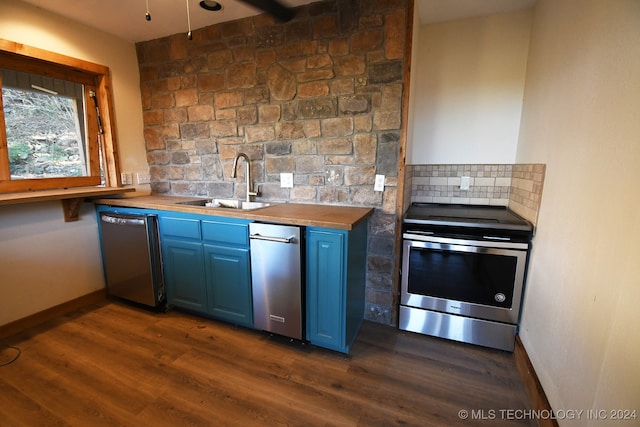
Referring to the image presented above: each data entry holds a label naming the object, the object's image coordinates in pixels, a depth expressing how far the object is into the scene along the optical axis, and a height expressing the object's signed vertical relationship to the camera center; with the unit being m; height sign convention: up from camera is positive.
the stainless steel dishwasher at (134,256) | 2.35 -0.80
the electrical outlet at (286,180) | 2.44 -0.12
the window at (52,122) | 2.12 +0.36
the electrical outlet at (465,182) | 2.49 -0.12
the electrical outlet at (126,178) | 2.83 -0.13
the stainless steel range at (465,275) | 1.88 -0.76
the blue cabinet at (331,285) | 1.76 -0.78
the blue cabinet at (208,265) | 2.07 -0.78
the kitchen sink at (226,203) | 2.61 -0.36
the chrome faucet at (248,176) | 2.50 -0.09
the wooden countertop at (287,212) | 1.75 -0.33
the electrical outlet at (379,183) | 2.14 -0.12
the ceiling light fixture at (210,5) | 2.16 +1.27
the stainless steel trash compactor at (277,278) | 1.85 -0.77
